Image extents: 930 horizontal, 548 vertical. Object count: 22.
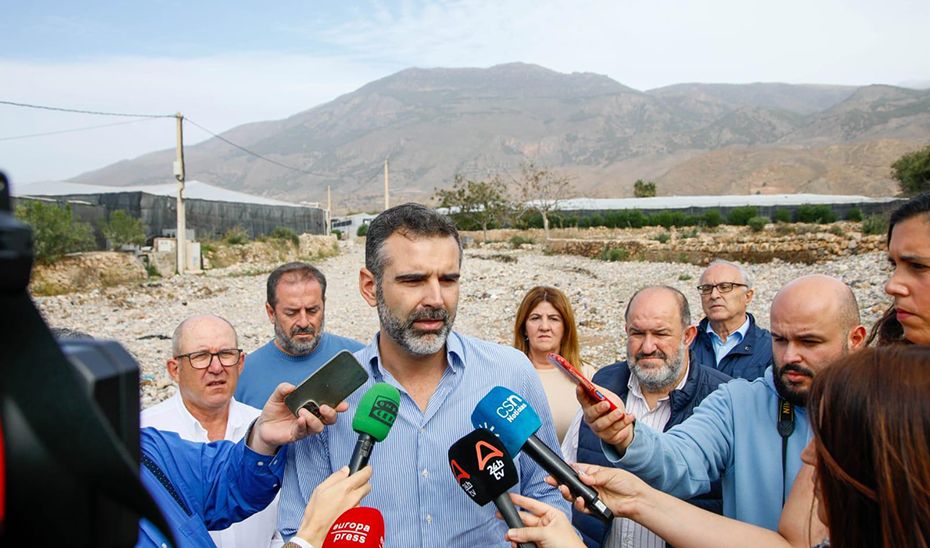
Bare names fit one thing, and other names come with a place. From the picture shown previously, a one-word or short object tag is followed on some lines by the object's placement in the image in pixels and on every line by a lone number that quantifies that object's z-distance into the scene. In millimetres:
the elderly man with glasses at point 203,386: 3491
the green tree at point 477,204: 57844
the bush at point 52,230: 20359
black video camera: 656
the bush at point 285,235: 36812
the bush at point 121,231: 26328
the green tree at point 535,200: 55531
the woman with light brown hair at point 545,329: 4605
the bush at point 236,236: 33450
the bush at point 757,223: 39938
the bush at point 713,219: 45094
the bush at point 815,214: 43344
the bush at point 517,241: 42888
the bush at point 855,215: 42506
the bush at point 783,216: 46156
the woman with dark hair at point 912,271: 2242
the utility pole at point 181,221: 24953
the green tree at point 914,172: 37656
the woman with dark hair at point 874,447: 1385
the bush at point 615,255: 31406
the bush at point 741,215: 45250
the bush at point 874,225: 28783
